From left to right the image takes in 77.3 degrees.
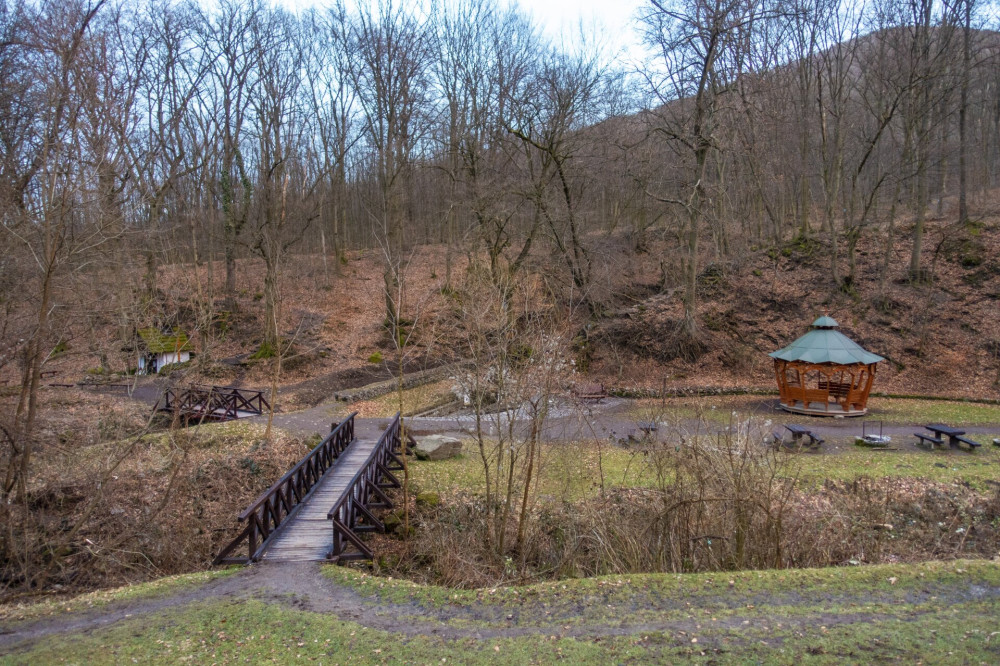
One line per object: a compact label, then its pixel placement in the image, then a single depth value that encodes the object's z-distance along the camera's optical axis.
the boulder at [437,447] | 15.23
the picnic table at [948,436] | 13.70
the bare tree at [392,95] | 27.73
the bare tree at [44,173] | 9.98
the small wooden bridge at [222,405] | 18.95
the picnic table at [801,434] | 14.07
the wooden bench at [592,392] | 20.12
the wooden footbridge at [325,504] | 9.38
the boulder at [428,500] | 12.38
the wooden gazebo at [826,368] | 17.91
